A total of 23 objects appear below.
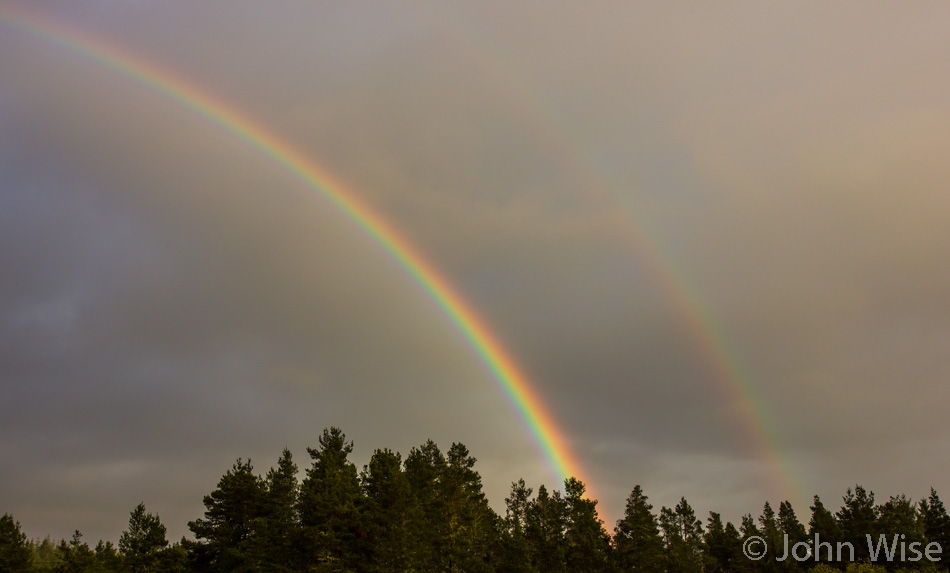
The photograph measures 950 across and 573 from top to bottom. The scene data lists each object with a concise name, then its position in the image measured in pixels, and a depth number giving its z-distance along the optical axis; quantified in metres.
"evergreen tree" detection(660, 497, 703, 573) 96.44
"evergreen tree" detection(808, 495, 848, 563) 101.81
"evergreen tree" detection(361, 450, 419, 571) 57.12
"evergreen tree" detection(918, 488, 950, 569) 98.75
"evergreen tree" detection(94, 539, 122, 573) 73.96
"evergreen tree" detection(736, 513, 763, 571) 101.38
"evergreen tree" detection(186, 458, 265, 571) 64.44
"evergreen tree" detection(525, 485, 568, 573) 76.62
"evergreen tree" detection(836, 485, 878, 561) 101.50
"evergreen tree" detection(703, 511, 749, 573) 102.97
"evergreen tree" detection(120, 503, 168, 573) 59.32
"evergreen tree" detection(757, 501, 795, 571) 103.06
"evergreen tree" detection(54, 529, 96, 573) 69.38
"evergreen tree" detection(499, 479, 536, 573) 67.50
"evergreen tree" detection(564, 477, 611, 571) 80.88
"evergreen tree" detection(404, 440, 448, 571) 63.21
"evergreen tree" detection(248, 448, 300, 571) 56.91
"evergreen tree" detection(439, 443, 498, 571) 67.56
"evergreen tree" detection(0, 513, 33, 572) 72.06
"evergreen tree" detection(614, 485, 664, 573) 86.25
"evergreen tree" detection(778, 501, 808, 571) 118.75
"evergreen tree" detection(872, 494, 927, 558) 99.31
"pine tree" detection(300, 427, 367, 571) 54.28
